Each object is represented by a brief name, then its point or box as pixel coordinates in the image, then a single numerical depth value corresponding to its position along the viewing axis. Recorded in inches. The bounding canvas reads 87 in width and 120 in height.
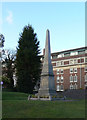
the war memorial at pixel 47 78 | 1200.2
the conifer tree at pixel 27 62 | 1904.5
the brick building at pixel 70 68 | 2605.8
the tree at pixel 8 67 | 2275.6
